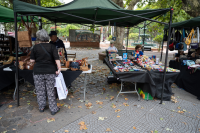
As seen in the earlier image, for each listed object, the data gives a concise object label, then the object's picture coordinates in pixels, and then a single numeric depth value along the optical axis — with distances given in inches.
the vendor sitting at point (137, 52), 220.2
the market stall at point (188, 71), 188.4
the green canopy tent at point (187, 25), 216.5
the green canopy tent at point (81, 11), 130.0
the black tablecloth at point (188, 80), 185.6
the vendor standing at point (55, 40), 172.5
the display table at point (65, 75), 147.9
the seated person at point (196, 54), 239.5
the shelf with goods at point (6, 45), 227.0
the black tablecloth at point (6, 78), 162.6
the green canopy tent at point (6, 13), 195.9
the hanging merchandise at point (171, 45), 280.4
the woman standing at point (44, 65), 121.6
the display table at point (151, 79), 155.9
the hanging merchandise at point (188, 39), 236.2
